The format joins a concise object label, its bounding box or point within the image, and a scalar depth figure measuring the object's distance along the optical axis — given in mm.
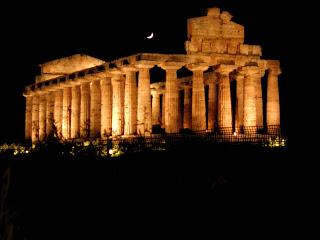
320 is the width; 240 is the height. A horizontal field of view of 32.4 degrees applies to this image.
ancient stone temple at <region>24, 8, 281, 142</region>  53938
